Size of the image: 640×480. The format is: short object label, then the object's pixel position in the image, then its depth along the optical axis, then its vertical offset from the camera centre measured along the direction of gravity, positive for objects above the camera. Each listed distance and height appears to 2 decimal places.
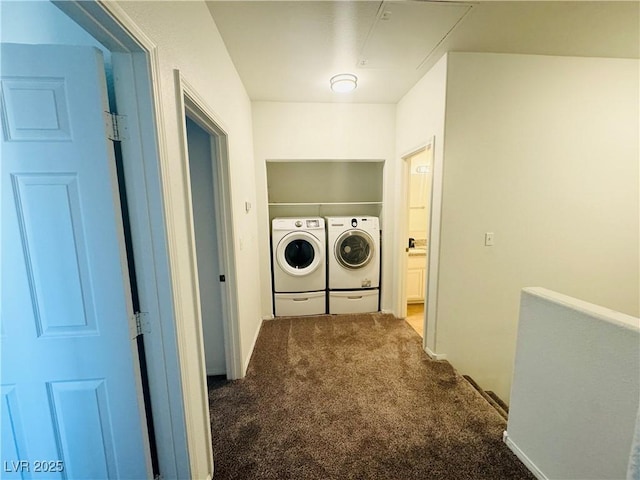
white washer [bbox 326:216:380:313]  3.25 -0.67
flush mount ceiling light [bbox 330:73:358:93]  2.36 +1.22
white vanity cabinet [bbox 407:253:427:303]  3.83 -1.02
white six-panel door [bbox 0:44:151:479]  0.85 -0.25
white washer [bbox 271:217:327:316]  3.17 -0.68
